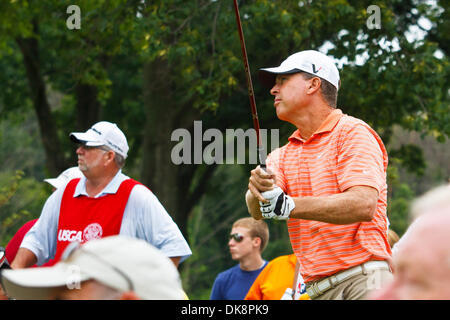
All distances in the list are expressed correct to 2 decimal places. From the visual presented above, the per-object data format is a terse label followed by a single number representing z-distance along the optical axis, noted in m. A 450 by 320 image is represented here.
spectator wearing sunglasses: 15.24
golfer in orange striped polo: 6.67
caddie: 8.91
